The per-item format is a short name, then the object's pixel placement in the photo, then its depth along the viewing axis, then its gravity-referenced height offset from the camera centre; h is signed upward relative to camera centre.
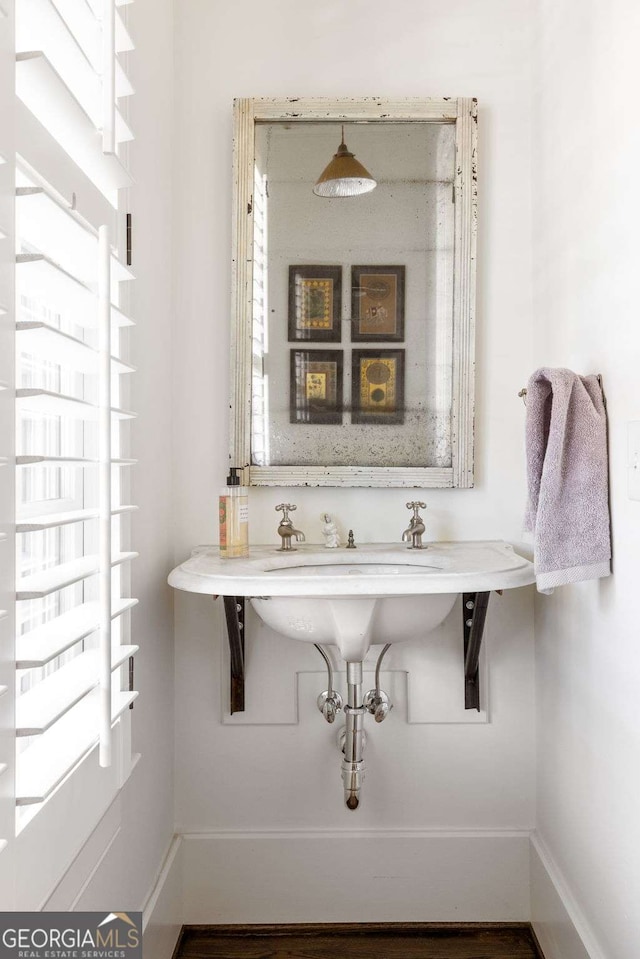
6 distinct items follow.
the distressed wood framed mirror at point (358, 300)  1.59 +0.37
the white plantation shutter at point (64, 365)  0.76 +0.12
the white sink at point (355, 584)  1.19 -0.22
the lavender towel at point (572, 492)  1.15 -0.05
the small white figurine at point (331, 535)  1.55 -0.17
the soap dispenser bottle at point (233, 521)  1.44 -0.13
